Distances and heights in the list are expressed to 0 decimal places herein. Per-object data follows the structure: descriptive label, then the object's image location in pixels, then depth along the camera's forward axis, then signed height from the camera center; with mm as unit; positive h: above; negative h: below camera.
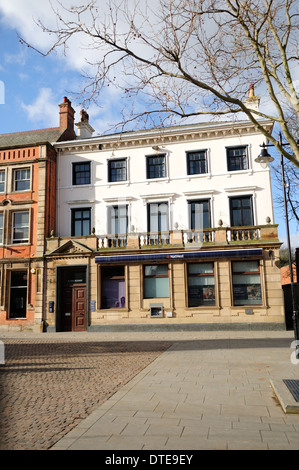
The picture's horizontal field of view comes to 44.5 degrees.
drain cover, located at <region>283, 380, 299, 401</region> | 6105 -1714
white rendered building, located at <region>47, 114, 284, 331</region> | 19203 +3316
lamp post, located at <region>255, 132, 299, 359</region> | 10308 +2264
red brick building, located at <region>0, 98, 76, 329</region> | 21375 +4365
